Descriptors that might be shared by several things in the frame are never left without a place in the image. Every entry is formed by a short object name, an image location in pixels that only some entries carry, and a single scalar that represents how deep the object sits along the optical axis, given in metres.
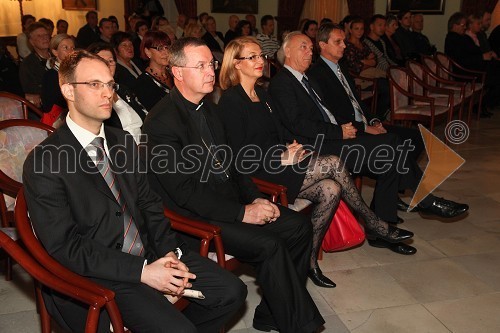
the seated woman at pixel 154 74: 3.53
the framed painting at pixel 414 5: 10.34
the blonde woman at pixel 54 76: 3.46
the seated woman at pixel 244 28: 8.52
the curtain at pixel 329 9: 10.43
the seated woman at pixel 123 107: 3.05
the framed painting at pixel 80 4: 10.55
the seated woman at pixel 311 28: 8.25
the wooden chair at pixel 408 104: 5.27
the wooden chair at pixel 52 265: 1.64
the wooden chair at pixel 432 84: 5.53
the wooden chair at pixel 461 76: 6.53
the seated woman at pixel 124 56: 3.91
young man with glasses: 1.73
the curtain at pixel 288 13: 10.66
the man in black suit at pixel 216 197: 2.28
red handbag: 3.02
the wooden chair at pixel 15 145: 2.56
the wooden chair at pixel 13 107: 3.42
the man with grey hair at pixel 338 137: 3.36
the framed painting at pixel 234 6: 10.48
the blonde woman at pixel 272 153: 2.88
